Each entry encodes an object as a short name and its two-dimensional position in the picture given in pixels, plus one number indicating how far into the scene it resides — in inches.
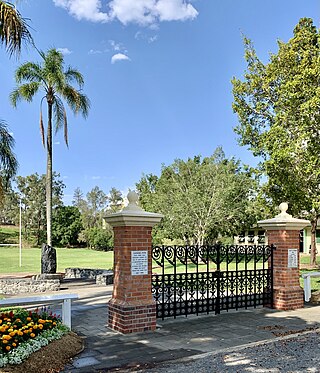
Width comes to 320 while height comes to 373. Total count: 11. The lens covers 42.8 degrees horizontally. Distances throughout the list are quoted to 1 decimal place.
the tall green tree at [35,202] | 1967.0
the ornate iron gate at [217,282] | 305.6
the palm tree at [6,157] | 534.9
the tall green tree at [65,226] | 2003.0
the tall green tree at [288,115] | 569.0
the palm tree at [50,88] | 676.1
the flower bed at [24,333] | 191.8
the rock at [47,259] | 644.1
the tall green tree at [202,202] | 999.6
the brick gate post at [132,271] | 269.0
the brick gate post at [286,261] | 358.6
